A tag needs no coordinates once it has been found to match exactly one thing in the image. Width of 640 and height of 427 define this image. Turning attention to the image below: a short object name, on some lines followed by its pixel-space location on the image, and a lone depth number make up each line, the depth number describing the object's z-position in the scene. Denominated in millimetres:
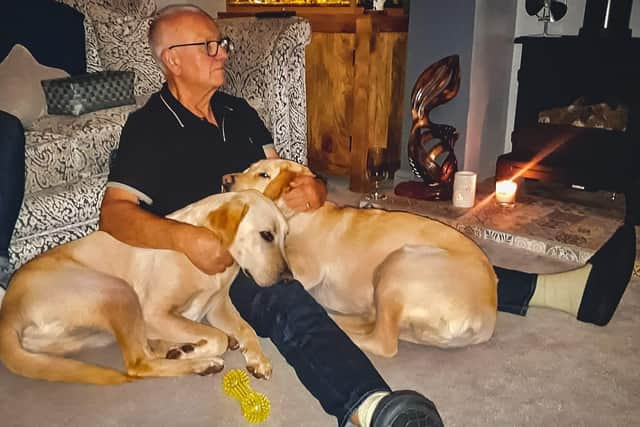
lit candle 3543
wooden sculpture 3621
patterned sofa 2529
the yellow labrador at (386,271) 1899
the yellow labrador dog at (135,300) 1734
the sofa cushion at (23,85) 2872
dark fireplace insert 3416
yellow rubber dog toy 1701
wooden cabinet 4004
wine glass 3713
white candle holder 3512
